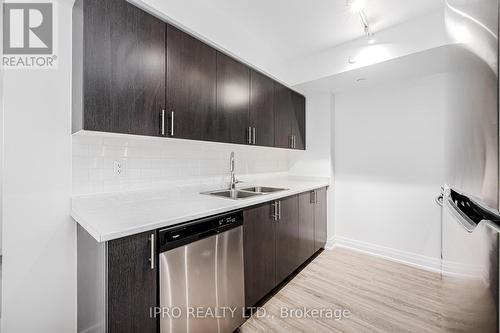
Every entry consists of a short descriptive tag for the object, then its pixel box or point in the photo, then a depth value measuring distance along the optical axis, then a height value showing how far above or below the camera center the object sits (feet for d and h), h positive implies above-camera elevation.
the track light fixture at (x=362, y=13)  5.60 +4.27
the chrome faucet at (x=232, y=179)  7.54 -0.46
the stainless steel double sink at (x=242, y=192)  7.03 -0.91
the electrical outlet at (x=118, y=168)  5.09 -0.04
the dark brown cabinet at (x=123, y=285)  2.97 -1.77
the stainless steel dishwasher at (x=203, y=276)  3.53 -2.06
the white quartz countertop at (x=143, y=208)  3.18 -0.86
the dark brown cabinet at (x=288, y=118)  8.78 +2.11
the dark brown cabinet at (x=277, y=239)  5.33 -2.26
